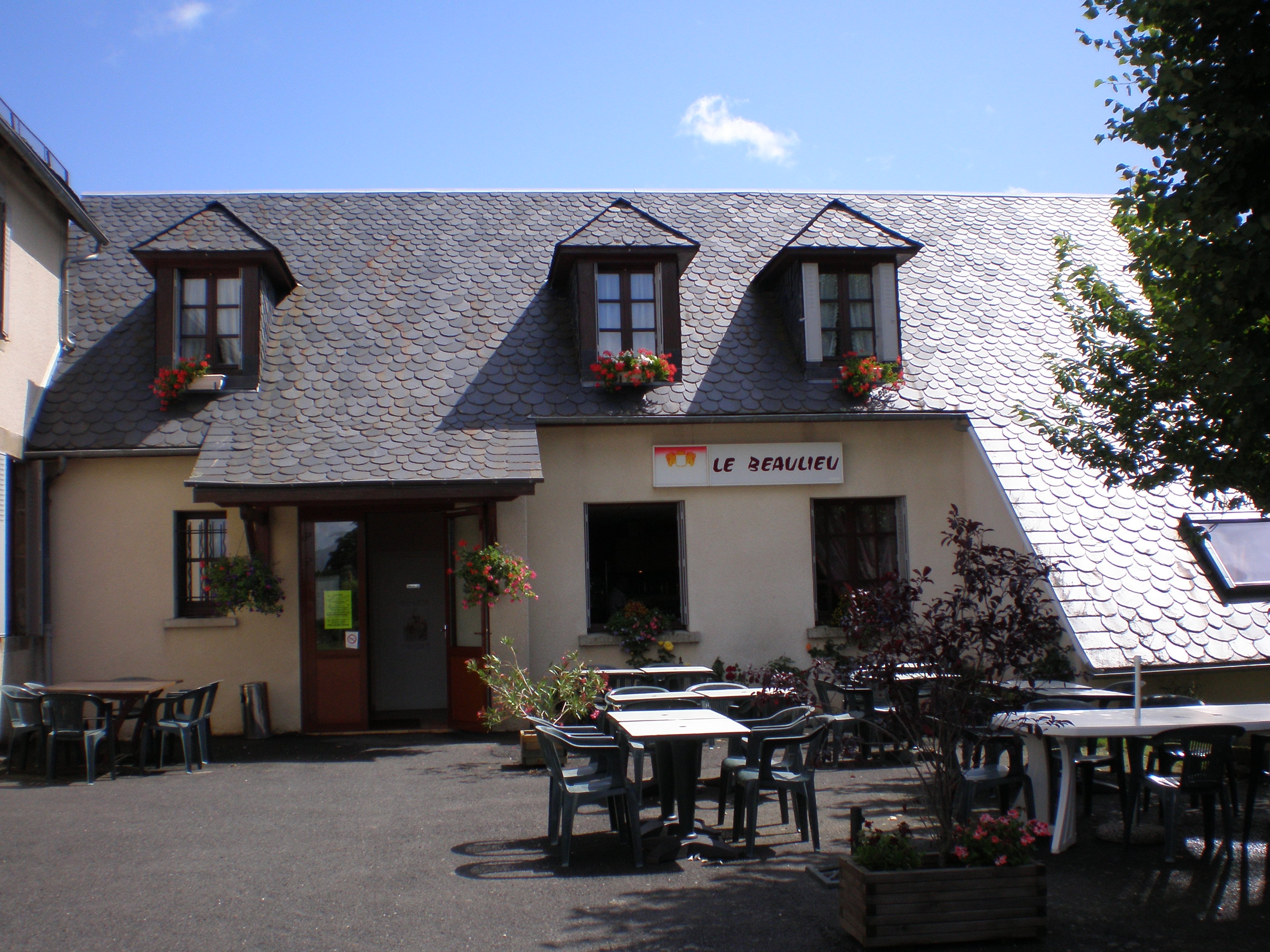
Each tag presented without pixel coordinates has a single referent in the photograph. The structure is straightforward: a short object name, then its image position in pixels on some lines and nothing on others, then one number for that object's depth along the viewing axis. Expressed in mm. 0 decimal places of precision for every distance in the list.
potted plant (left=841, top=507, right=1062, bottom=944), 5418
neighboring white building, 11375
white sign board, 12828
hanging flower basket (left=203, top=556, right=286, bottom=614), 11445
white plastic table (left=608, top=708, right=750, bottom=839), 6855
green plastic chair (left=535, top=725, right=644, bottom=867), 6816
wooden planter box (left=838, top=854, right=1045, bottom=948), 5215
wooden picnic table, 10086
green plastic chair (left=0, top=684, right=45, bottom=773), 9977
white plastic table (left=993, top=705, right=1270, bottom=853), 6602
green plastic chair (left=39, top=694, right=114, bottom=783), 9805
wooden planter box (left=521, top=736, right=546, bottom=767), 10133
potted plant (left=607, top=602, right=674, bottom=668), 12406
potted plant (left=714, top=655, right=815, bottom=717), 7332
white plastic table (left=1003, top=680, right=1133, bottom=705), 8602
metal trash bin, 11906
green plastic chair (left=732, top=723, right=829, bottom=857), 7043
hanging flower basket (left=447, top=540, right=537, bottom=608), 11305
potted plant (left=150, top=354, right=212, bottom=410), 12359
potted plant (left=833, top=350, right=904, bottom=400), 12914
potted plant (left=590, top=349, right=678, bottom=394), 12664
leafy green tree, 5371
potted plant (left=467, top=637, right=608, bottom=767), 10328
